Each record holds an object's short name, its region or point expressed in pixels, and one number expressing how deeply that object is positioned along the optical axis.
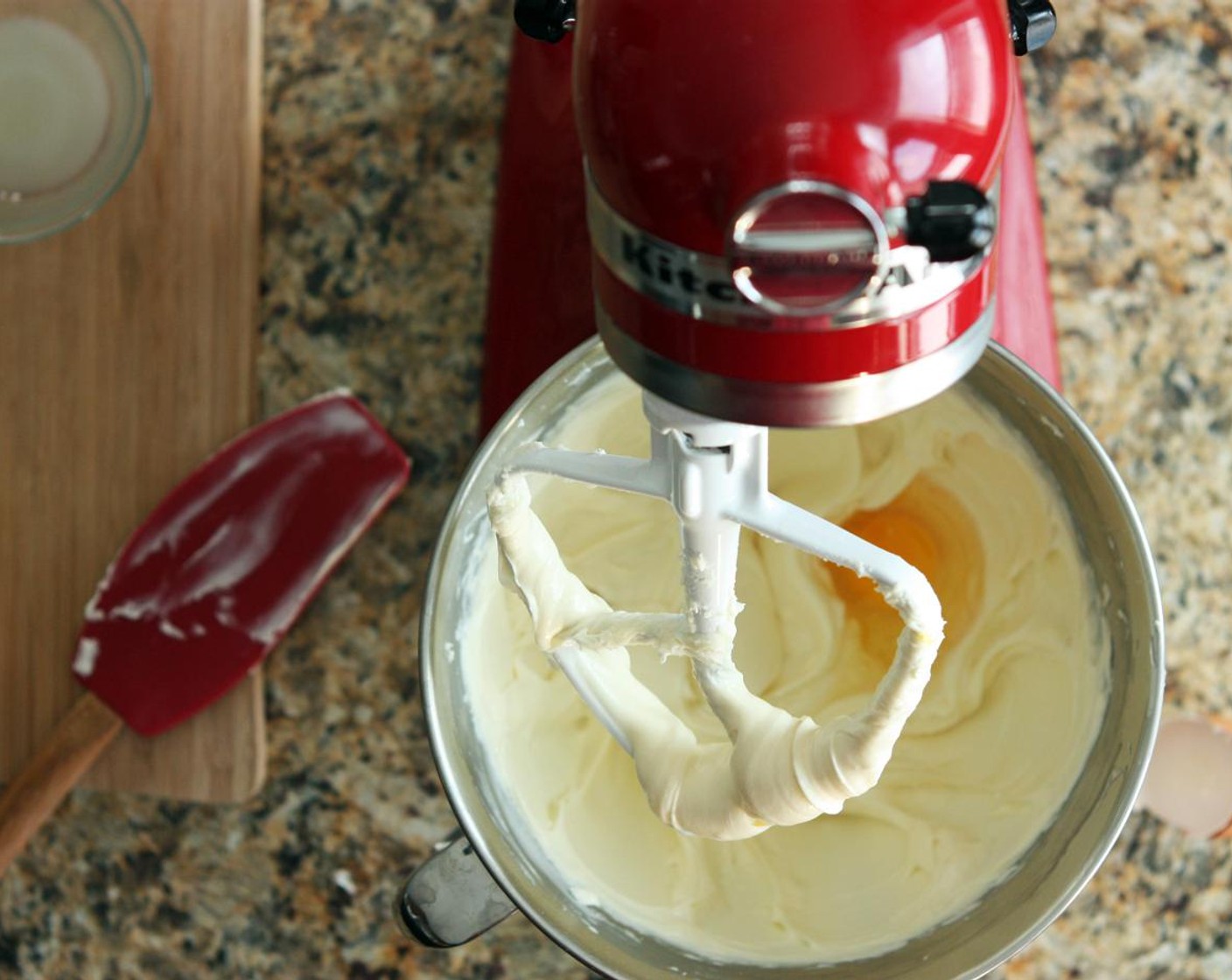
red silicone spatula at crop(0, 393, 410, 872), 0.90
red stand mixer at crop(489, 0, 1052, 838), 0.40
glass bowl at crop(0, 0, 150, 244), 0.91
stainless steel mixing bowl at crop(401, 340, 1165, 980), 0.69
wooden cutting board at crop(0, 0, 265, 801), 0.92
